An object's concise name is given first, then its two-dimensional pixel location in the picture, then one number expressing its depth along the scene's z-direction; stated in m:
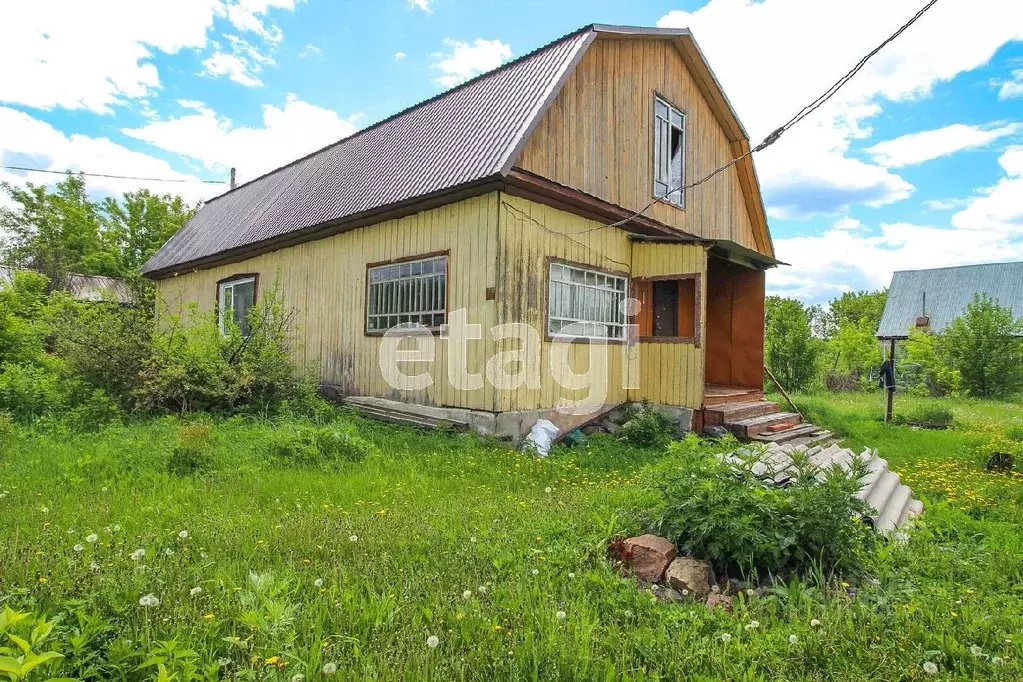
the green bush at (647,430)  8.66
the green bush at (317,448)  6.14
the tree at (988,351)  18.28
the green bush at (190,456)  5.62
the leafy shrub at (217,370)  8.59
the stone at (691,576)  3.32
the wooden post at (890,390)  11.73
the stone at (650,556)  3.46
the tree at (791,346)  16.64
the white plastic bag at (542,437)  7.90
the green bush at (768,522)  3.46
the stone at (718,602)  3.14
